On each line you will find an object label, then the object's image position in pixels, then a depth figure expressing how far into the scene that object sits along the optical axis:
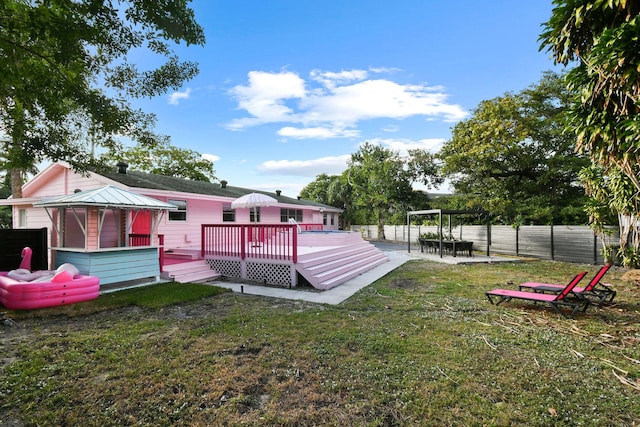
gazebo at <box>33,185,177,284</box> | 7.11
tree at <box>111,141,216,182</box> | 27.50
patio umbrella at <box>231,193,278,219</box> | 11.11
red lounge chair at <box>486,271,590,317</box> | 5.24
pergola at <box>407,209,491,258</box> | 14.16
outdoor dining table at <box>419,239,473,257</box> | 14.23
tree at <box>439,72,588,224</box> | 16.03
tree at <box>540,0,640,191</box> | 3.75
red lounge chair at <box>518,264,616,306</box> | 5.87
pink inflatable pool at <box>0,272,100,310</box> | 5.56
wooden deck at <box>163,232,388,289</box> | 8.02
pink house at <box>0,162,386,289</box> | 7.67
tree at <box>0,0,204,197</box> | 3.76
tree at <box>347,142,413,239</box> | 25.92
